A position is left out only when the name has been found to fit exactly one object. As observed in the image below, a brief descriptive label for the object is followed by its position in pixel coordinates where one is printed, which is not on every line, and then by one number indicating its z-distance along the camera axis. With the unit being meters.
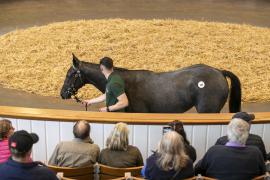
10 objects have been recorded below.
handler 9.32
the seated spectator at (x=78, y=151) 6.78
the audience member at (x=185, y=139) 6.72
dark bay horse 9.98
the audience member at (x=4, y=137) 6.59
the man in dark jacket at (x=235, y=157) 6.12
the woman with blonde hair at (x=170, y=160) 5.79
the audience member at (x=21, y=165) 5.41
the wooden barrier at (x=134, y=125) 7.90
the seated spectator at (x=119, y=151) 6.56
